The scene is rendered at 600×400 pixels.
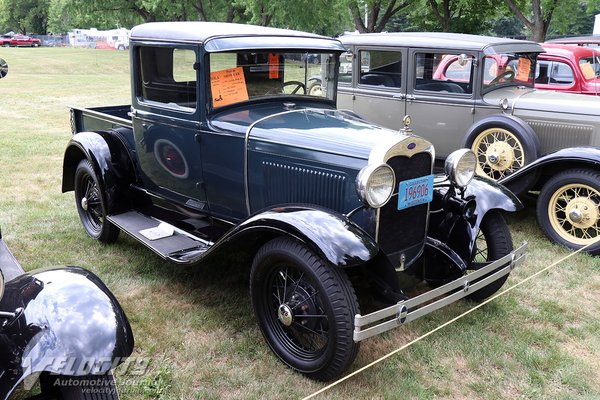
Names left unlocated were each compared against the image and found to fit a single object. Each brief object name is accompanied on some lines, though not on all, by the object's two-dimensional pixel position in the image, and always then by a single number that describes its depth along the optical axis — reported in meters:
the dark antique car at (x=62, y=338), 1.99
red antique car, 7.57
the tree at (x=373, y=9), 21.41
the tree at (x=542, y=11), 15.72
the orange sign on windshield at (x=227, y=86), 3.68
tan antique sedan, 4.94
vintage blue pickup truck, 2.90
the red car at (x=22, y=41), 47.25
